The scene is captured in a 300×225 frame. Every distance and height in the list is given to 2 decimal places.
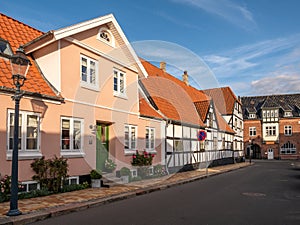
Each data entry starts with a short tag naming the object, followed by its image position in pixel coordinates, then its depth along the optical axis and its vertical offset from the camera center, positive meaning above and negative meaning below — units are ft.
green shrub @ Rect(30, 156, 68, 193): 33.45 -3.78
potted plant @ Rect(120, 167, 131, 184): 45.65 -5.45
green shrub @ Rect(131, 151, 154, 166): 51.72 -3.71
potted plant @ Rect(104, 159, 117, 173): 45.24 -4.11
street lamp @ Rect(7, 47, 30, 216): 24.08 +2.84
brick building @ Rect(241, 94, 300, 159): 169.78 +4.66
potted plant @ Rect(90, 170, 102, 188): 40.17 -5.34
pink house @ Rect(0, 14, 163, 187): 32.99 +5.08
